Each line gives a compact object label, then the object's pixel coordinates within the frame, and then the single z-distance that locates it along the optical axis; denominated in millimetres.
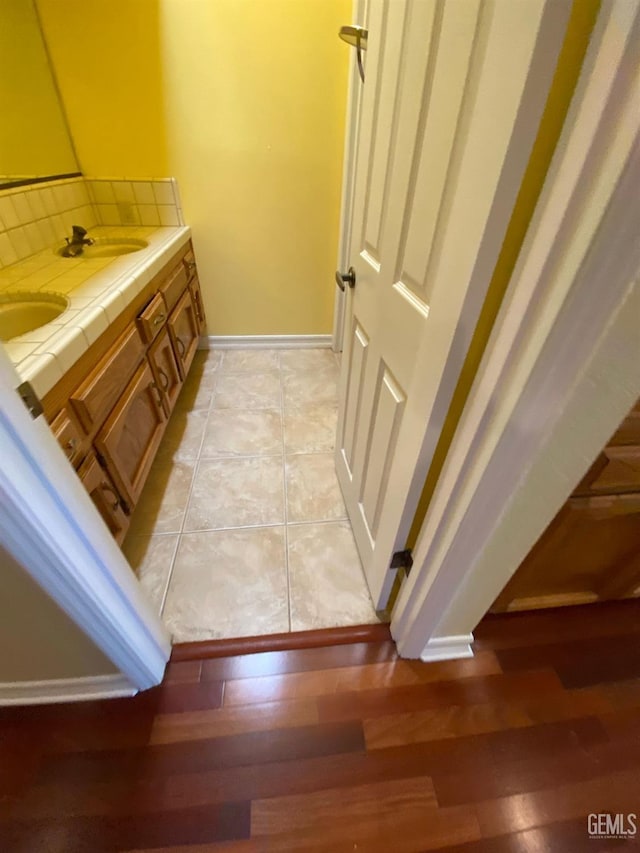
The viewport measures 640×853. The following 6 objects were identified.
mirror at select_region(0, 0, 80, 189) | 1525
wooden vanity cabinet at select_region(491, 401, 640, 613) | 771
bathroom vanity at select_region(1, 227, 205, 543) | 919
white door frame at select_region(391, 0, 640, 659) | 357
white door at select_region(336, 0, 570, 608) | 424
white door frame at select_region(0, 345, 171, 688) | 524
